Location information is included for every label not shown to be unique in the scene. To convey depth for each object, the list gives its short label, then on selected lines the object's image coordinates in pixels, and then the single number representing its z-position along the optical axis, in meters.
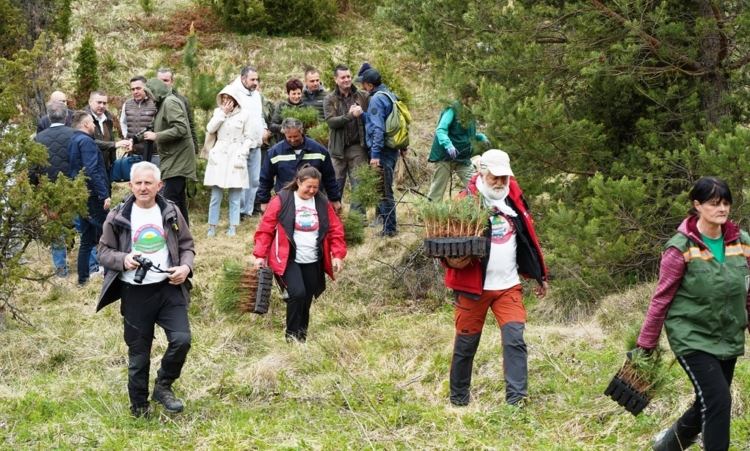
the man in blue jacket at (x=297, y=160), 8.80
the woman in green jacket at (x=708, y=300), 4.67
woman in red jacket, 7.74
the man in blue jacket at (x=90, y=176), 9.87
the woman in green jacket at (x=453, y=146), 9.63
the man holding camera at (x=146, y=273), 5.95
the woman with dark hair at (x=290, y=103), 11.66
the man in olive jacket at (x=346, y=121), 10.81
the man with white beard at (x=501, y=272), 5.87
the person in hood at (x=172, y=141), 10.80
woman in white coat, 11.66
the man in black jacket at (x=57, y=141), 9.95
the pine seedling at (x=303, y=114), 11.31
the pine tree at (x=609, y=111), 7.95
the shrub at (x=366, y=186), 9.95
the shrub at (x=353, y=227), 9.57
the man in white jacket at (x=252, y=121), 11.73
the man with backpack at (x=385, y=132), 10.51
